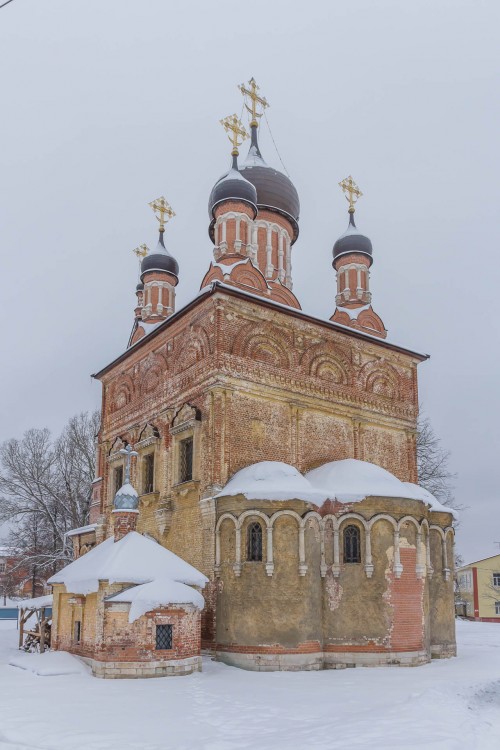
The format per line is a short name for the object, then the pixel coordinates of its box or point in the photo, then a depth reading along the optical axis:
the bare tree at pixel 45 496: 26.89
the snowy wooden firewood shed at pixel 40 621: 14.73
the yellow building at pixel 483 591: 40.62
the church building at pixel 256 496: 12.87
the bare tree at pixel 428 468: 24.47
